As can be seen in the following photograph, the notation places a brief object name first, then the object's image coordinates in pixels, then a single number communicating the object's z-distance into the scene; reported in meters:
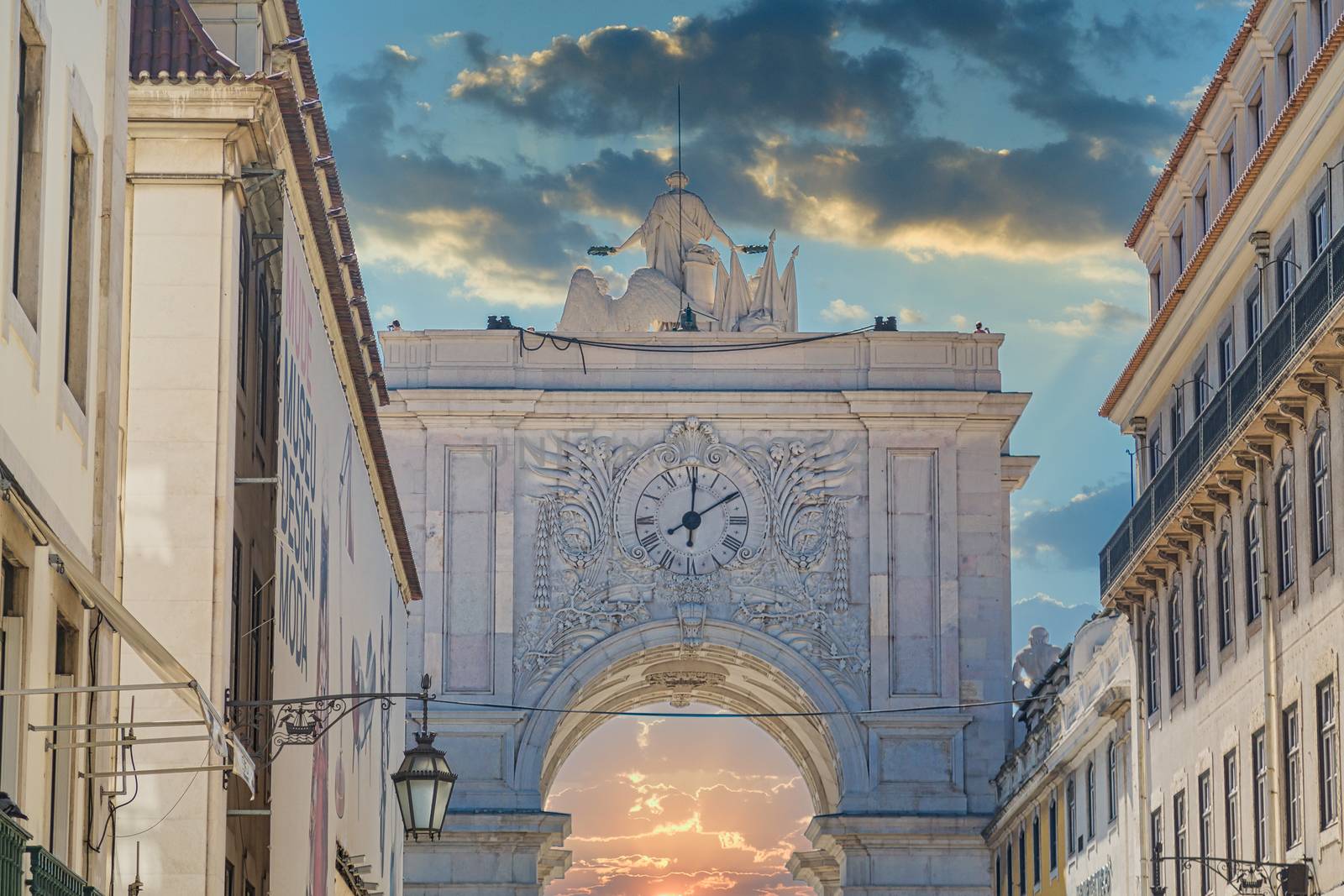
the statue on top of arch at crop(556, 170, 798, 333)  71.12
